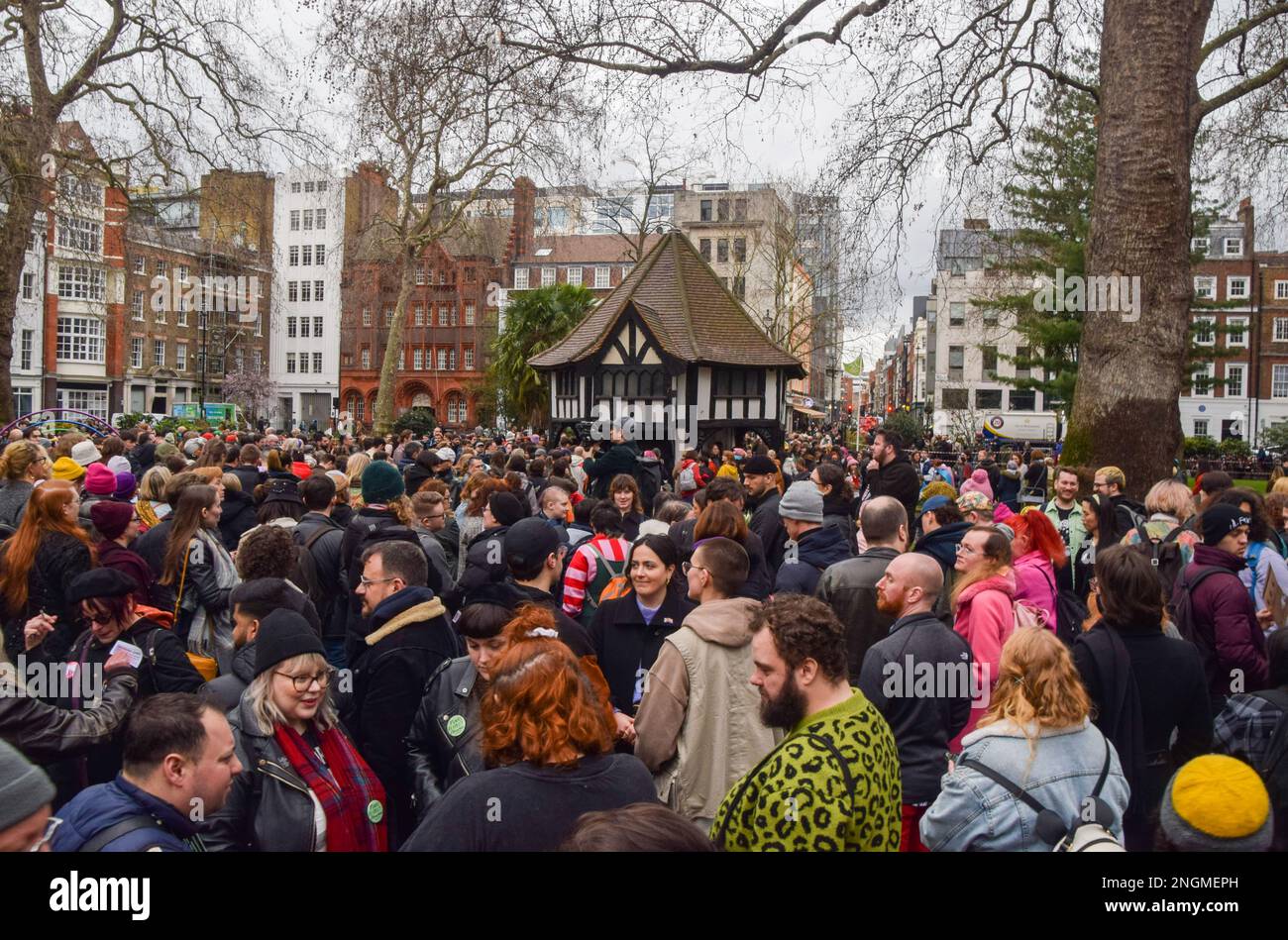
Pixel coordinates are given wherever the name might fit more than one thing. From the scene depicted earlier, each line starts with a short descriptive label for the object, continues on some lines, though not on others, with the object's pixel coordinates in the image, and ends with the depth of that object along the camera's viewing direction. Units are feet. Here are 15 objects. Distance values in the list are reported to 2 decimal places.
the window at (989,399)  247.50
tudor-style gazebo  96.84
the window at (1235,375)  217.77
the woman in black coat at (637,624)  17.06
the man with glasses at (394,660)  14.79
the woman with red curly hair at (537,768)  9.20
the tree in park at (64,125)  50.75
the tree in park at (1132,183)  31.48
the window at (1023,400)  236.63
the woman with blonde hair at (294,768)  11.65
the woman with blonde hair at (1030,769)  11.12
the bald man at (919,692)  14.16
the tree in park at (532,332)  168.25
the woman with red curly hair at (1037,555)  19.43
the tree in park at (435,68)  32.71
